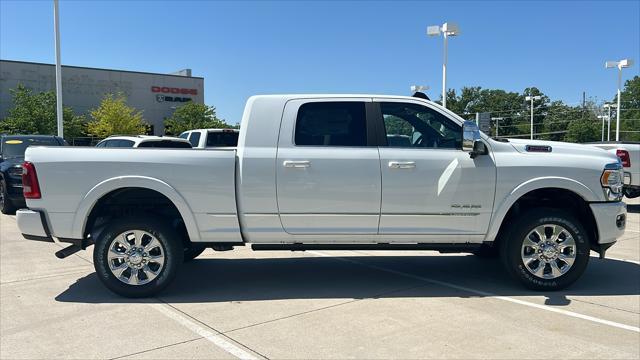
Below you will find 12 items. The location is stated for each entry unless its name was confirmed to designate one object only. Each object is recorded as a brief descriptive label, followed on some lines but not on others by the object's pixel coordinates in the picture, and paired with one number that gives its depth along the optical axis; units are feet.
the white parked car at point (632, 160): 35.58
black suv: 38.04
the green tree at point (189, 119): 149.59
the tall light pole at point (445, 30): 68.69
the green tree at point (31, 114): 110.73
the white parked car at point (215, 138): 45.29
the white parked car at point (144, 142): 38.45
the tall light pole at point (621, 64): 99.35
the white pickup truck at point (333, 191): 16.90
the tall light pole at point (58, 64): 63.87
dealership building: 134.72
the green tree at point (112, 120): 129.49
